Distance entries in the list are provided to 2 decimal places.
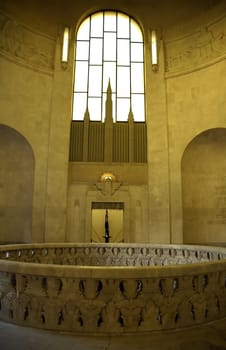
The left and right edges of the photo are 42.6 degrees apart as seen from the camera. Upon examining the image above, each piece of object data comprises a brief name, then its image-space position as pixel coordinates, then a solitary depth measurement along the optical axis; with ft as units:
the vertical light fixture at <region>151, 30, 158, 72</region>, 51.26
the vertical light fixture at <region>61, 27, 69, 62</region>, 50.90
